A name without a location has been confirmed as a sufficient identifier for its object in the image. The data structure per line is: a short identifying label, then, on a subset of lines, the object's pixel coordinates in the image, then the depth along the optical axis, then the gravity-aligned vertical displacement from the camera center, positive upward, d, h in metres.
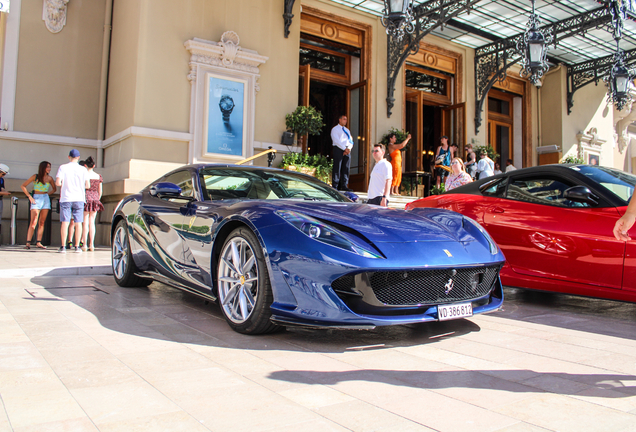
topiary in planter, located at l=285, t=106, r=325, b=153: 11.99 +2.90
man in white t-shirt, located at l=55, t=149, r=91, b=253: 8.84 +0.86
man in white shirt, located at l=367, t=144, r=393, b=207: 7.99 +1.00
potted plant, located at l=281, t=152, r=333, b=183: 11.62 +1.87
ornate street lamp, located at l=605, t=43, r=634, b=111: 12.63 +4.15
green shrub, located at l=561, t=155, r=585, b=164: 17.93 +3.31
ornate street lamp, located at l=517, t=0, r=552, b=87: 9.96 +3.88
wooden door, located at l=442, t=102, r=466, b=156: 17.09 +4.17
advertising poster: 11.14 +2.79
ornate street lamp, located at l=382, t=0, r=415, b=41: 8.48 +3.91
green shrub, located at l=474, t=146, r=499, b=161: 16.46 +3.15
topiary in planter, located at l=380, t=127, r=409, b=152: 14.84 +3.18
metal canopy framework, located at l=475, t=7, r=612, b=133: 14.41 +6.34
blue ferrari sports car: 2.91 -0.06
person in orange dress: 14.02 +2.34
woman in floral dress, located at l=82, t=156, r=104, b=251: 9.45 +0.71
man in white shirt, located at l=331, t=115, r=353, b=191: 11.53 +2.07
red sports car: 4.01 +0.22
